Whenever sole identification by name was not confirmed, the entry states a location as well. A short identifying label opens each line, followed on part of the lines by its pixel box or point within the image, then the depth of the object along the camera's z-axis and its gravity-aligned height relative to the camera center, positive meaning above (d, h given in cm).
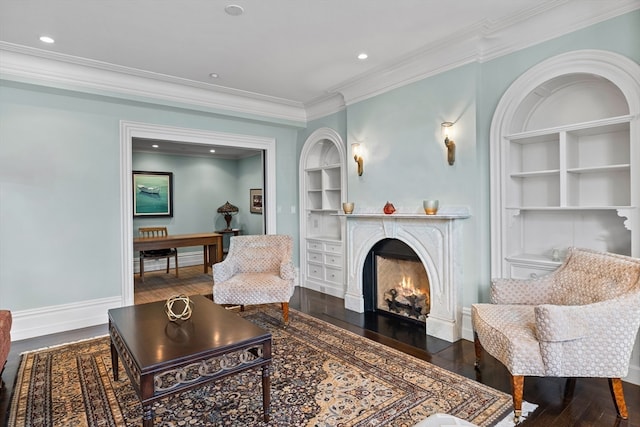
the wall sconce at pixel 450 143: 327 +67
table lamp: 779 +7
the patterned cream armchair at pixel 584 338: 194 -75
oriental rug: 202 -122
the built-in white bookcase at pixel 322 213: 483 -1
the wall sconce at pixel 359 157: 423 +70
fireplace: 319 -39
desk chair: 602 -70
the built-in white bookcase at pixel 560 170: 258 +33
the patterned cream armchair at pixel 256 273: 362 -71
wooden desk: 542 -51
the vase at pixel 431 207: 333 +5
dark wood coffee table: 171 -75
